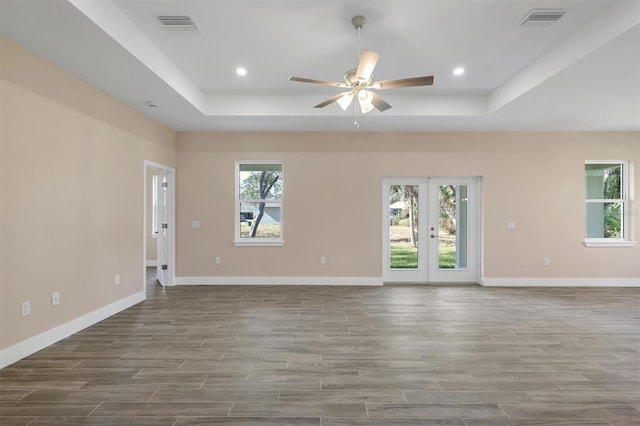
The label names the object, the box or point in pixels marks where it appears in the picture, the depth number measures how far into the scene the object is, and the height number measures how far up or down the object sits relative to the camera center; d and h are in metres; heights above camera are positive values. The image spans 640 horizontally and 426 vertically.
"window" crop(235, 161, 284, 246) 6.06 +0.25
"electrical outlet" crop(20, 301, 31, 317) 2.90 -0.83
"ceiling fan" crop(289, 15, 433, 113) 2.72 +1.17
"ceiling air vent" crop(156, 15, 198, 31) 2.90 +1.73
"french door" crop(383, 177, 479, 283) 6.06 -0.29
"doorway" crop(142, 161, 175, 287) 5.83 -0.24
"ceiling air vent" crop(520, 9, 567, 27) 2.79 +1.70
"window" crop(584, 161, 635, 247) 6.03 +0.19
